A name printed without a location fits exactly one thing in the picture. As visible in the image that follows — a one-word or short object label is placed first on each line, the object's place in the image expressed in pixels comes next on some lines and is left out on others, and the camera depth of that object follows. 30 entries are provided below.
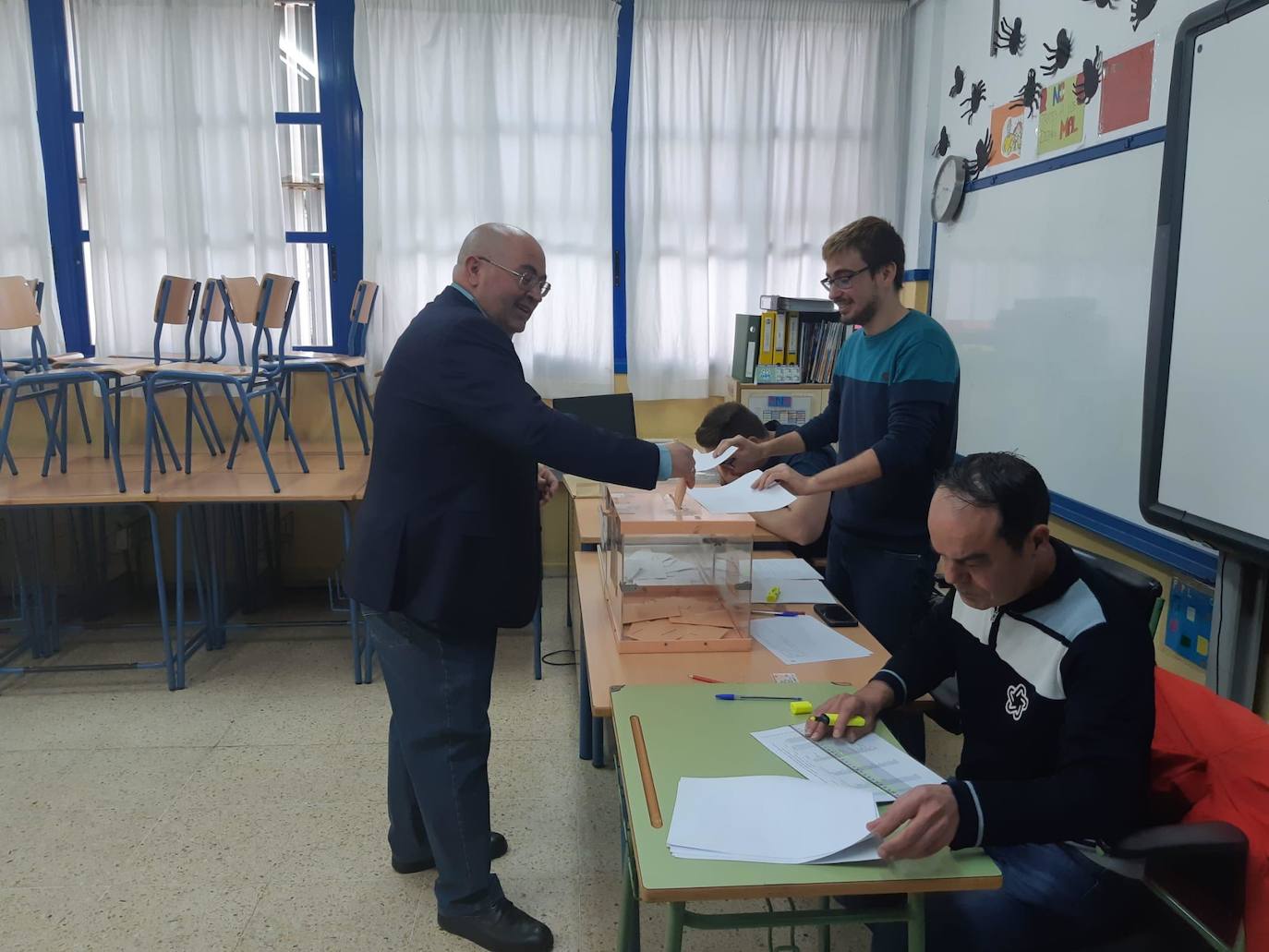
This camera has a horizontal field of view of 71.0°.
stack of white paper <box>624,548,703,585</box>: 1.95
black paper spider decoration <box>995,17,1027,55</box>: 3.19
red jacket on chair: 1.22
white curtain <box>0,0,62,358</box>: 4.12
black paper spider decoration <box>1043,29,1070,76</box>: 2.87
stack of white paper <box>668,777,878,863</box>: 1.09
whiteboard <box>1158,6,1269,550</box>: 1.79
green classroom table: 1.05
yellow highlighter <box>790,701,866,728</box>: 1.47
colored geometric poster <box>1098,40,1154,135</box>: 2.48
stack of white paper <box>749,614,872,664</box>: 1.79
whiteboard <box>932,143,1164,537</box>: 2.50
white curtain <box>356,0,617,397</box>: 4.21
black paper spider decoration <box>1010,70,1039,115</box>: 3.06
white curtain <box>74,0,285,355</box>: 4.12
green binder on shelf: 4.24
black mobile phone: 1.98
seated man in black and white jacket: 1.13
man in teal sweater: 2.01
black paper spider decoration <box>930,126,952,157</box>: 3.90
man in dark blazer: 1.70
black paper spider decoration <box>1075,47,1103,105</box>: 2.71
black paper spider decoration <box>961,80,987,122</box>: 3.52
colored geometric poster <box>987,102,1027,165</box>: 3.19
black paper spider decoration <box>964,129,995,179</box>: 3.44
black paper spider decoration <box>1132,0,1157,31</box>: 2.47
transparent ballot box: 1.82
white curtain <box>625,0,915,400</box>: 4.32
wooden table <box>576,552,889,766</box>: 1.66
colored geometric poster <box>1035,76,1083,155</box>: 2.82
